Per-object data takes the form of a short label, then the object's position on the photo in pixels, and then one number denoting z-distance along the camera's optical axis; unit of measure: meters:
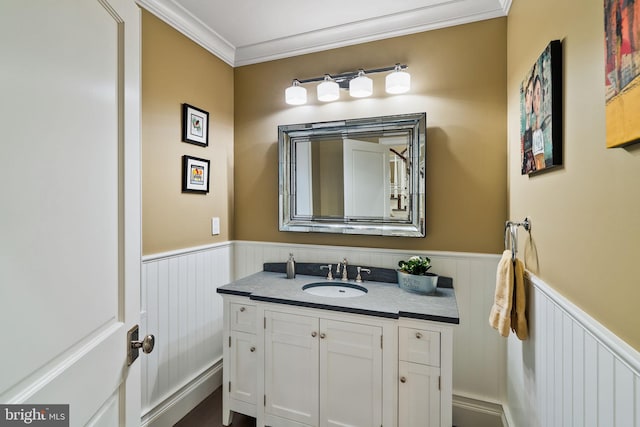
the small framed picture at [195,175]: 1.97
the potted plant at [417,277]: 1.77
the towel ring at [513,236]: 1.38
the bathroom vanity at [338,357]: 1.49
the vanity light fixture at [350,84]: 1.92
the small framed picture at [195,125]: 1.97
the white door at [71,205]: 0.48
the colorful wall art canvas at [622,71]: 0.60
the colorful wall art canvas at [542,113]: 1.02
